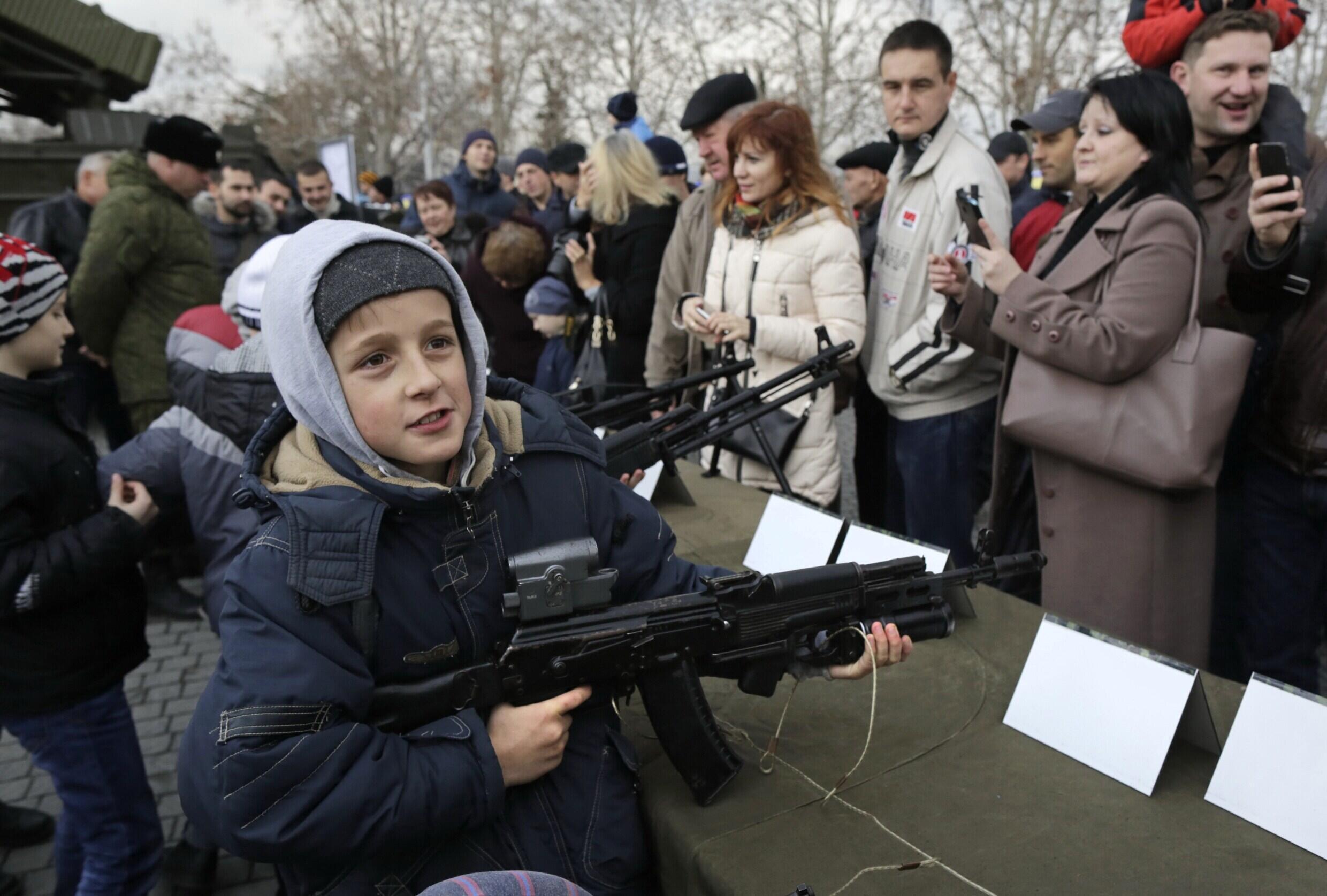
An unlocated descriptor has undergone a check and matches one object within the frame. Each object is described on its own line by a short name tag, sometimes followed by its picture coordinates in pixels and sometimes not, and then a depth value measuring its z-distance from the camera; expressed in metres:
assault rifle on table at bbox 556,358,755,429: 2.94
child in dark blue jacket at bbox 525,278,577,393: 4.83
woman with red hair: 3.22
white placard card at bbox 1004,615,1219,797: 1.49
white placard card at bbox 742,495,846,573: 2.26
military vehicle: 9.02
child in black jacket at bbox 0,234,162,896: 2.18
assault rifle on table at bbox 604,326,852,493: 2.59
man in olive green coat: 4.72
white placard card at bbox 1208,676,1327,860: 1.33
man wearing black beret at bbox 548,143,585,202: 7.31
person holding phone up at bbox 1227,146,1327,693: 2.38
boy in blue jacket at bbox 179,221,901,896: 1.27
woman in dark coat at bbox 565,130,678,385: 4.44
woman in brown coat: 2.33
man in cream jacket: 3.25
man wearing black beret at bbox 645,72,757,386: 3.91
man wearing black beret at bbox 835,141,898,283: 5.27
